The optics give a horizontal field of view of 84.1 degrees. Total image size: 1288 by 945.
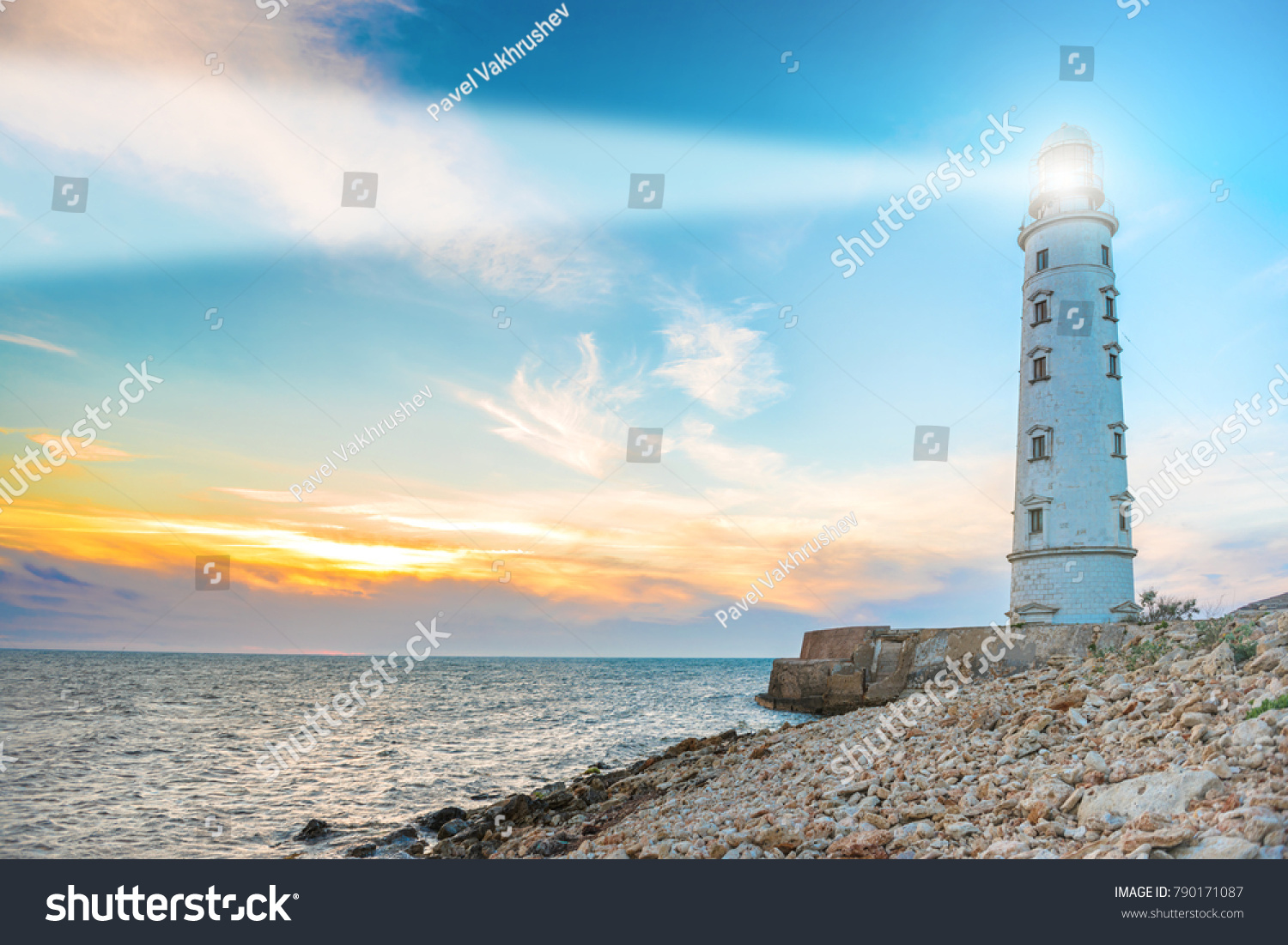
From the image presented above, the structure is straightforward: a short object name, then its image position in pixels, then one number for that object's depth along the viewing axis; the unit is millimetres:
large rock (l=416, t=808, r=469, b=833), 17516
